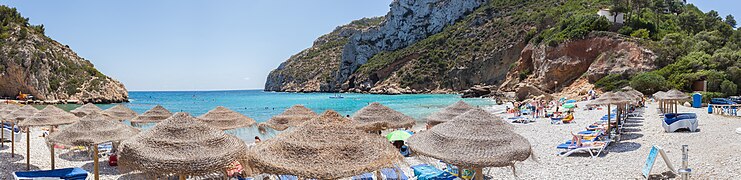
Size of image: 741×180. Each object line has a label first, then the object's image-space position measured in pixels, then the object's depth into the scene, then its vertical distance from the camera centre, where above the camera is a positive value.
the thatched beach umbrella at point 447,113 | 13.84 -0.77
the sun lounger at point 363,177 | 8.68 -1.78
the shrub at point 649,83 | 33.78 +0.52
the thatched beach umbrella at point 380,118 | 12.77 -0.89
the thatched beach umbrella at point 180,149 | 6.07 -0.90
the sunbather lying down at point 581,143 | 11.74 -1.47
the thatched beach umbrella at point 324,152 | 5.38 -0.83
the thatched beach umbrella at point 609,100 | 14.55 -0.36
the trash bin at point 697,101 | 24.39 -0.65
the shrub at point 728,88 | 27.98 +0.10
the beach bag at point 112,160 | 11.52 -1.90
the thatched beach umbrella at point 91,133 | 9.04 -0.95
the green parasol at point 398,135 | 12.69 -1.37
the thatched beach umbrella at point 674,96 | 17.91 -0.27
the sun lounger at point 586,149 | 11.46 -1.61
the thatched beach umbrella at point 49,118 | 11.64 -0.83
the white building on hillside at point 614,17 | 49.00 +8.32
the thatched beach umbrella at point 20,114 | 13.77 -0.82
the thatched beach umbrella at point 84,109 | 18.15 -0.88
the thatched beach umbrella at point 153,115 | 14.97 -0.92
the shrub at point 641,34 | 43.34 +5.74
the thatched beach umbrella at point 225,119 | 13.64 -0.96
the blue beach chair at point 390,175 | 8.59 -1.73
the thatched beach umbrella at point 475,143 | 6.40 -0.85
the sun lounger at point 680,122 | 14.23 -1.09
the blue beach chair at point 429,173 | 8.52 -1.73
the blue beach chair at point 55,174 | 8.59 -1.74
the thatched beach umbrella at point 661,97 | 19.54 -0.33
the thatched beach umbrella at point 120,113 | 17.08 -0.97
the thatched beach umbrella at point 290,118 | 14.84 -1.01
